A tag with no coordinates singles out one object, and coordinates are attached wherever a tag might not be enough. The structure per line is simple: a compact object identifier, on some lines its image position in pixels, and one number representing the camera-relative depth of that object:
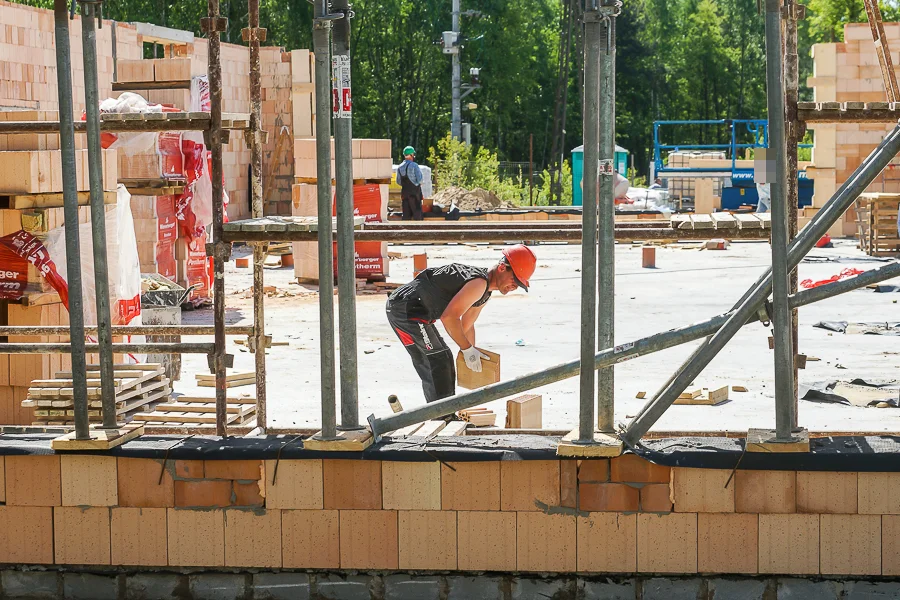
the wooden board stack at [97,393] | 16.58
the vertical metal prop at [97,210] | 10.62
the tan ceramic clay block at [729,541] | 9.99
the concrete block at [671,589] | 10.11
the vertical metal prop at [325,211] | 10.11
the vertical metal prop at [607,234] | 10.23
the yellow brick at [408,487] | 10.27
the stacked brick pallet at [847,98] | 51.06
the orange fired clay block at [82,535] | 10.65
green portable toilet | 67.06
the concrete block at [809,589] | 9.96
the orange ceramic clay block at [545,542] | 10.18
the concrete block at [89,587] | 10.66
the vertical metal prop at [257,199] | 14.06
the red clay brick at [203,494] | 10.52
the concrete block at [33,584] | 10.72
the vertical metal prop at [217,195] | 13.00
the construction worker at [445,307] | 16.28
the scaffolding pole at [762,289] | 10.05
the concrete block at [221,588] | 10.55
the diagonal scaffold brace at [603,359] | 10.14
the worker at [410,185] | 50.12
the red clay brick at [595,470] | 10.09
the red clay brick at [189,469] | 10.51
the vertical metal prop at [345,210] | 10.01
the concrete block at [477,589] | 10.31
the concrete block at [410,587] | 10.35
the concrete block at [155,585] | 10.60
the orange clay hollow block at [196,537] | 10.53
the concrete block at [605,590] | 10.19
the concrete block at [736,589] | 10.04
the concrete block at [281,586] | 10.48
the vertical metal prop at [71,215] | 10.48
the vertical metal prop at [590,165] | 9.65
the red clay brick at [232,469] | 10.46
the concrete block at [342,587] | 10.43
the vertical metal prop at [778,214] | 9.43
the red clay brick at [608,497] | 10.09
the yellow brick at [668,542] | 10.06
